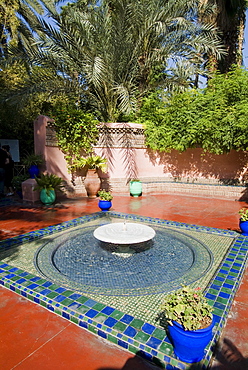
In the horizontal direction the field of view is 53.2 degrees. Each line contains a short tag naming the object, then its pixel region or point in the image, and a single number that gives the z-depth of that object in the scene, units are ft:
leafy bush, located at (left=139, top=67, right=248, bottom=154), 28.73
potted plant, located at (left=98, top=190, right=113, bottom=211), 22.30
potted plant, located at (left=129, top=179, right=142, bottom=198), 31.86
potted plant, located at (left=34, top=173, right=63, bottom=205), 25.54
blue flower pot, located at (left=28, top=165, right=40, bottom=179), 27.30
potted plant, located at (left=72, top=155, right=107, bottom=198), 29.84
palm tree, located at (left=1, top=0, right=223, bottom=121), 27.84
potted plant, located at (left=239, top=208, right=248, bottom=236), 15.37
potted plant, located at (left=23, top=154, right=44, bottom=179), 27.09
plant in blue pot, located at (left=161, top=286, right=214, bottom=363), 5.87
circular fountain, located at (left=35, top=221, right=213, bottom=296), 10.37
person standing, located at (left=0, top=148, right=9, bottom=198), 28.55
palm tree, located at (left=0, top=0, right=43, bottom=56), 36.22
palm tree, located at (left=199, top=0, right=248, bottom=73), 34.22
